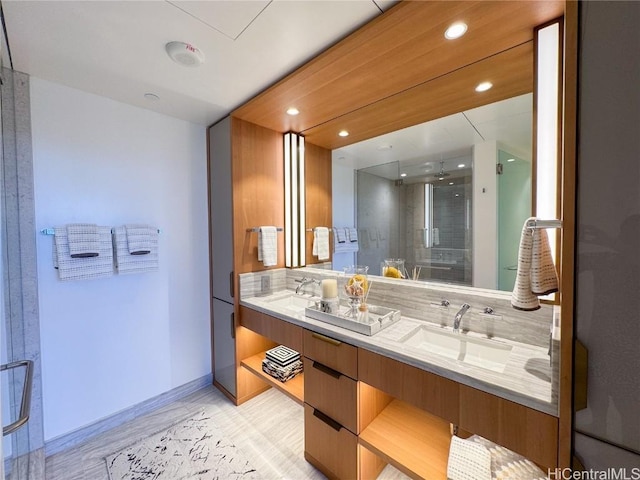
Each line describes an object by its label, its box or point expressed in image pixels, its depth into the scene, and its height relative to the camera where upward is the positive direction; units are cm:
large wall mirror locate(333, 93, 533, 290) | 138 +26
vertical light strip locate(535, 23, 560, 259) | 106 +47
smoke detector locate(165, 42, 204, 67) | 131 +97
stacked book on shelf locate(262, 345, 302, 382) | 192 -101
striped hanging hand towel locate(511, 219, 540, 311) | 88 -17
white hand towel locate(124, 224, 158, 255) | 186 -2
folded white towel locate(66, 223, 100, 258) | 162 -2
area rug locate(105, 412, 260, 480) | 152 -143
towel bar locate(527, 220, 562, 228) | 78 +2
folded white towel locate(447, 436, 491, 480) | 105 -99
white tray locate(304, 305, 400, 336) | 138 -50
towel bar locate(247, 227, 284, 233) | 218 +4
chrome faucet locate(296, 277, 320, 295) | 220 -42
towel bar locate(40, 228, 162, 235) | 159 +4
